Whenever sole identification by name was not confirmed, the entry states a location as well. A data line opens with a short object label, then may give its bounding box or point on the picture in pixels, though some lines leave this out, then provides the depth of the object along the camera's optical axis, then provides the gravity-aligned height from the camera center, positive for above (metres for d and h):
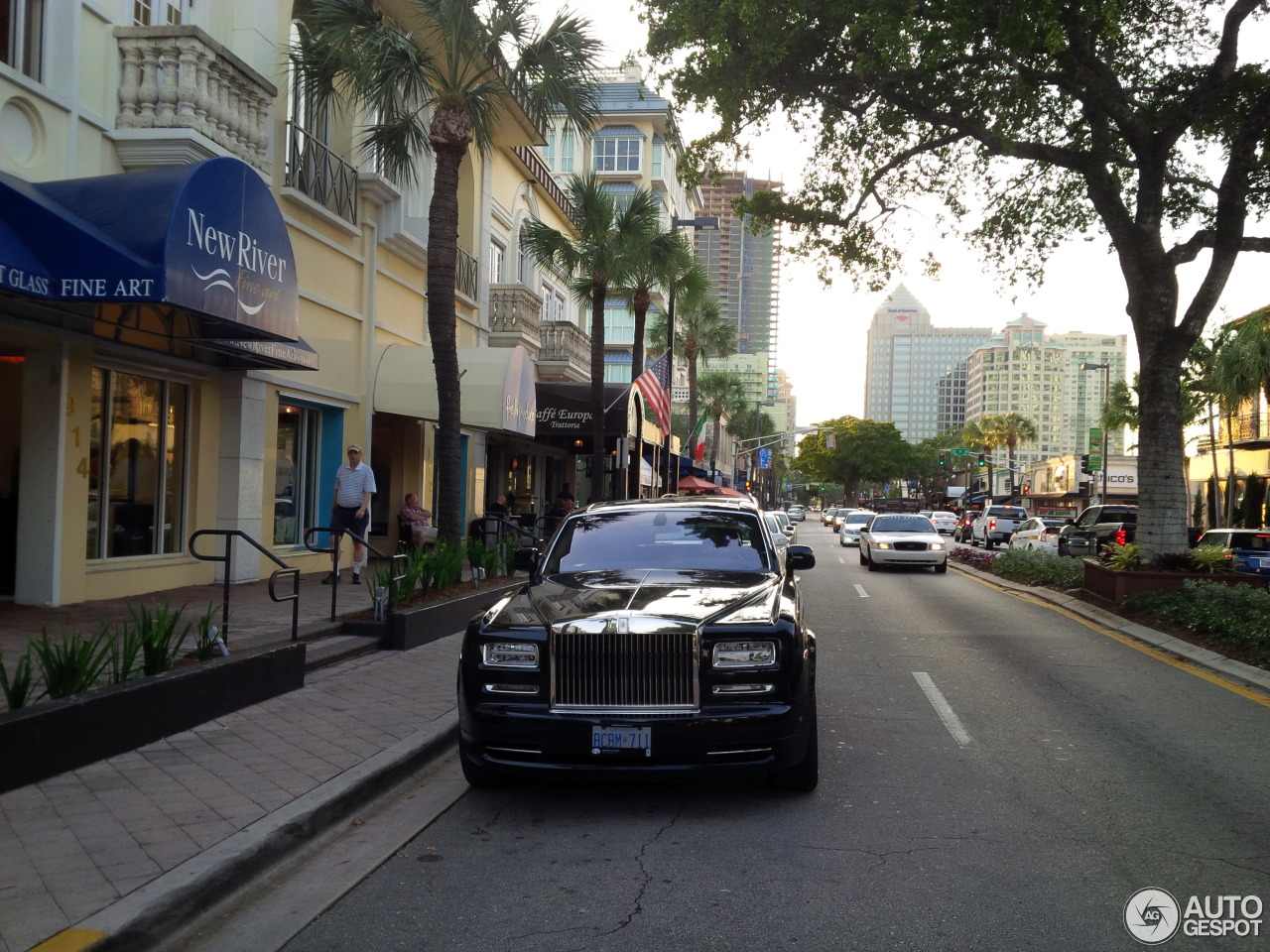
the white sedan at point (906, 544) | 24.67 -1.22
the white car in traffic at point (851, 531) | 40.16 -1.50
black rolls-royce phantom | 5.26 -1.07
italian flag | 60.17 +2.63
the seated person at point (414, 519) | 16.06 -0.57
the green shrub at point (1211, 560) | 14.88 -0.87
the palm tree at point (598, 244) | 22.31 +5.35
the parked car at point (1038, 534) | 34.07 -1.33
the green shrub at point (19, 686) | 5.36 -1.11
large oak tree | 14.18 +5.94
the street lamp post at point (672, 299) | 28.47 +5.38
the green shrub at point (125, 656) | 6.23 -1.09
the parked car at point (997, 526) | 42.97 -1.24
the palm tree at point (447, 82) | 12.66 +5.17
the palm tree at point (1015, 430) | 100.50 +6.46
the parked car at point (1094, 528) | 26.30 -0.79
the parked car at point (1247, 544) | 18.16 -0.79
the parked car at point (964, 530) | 48.91 -1.70
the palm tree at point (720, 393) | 75.44 +7.27
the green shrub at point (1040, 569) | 19.05 -1.45
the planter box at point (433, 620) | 10.34 -1.48
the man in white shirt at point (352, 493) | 13.64 -0.15
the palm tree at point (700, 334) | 47.16 +7.63
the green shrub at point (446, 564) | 11.94 -0.95
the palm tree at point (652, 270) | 24.88 +5.47
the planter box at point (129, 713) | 5.25 -1.41
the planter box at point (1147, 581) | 14.54 -1.18
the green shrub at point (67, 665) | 5.61 -1.06
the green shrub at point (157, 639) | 6.37 -1.01
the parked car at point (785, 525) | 25.91 -0.98
